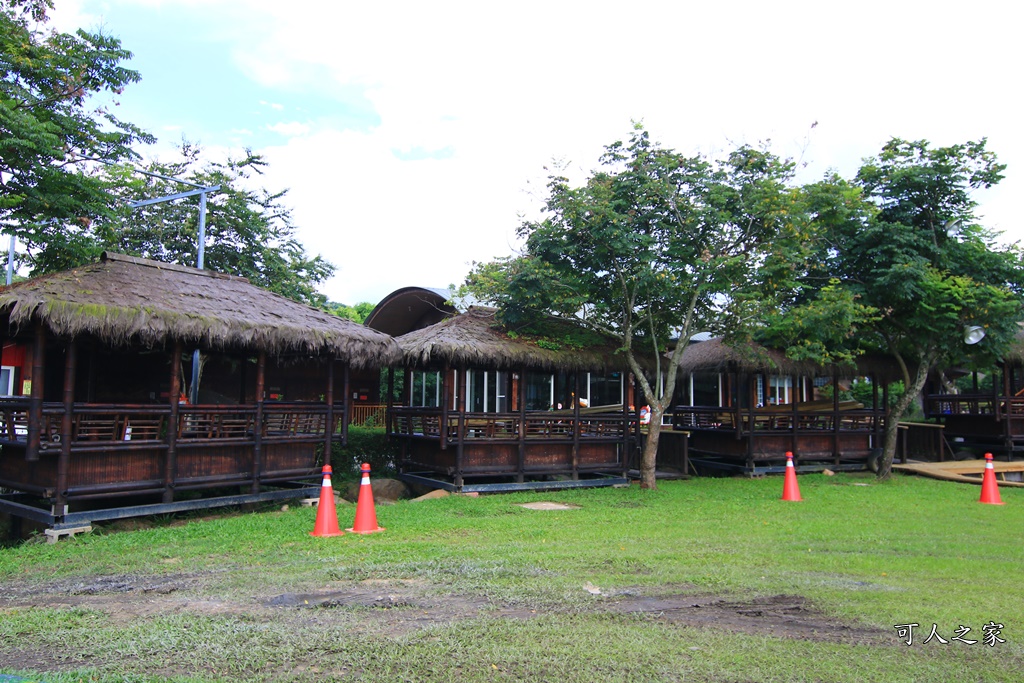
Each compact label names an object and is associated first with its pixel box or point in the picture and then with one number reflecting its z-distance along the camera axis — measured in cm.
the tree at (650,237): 1280
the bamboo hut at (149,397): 920
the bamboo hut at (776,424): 1712
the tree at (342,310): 3348
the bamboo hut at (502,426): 1332
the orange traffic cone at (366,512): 934
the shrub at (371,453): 1495
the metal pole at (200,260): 1420
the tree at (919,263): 1448
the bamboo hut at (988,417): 1920
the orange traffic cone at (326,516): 911
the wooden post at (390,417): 1509
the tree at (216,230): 2119
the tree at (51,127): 1145
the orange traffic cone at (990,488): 1280
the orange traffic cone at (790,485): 1309
